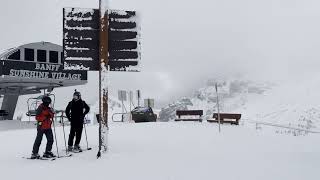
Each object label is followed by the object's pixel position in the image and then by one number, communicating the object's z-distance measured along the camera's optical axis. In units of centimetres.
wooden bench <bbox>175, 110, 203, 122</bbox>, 3081
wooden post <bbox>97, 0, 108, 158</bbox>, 1293
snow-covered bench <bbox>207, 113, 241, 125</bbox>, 2872
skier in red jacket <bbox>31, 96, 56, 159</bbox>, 1273
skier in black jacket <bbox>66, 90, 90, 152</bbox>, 1383
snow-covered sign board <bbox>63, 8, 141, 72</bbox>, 1287
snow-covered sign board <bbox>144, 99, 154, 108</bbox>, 3834
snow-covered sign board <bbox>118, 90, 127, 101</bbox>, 3528
